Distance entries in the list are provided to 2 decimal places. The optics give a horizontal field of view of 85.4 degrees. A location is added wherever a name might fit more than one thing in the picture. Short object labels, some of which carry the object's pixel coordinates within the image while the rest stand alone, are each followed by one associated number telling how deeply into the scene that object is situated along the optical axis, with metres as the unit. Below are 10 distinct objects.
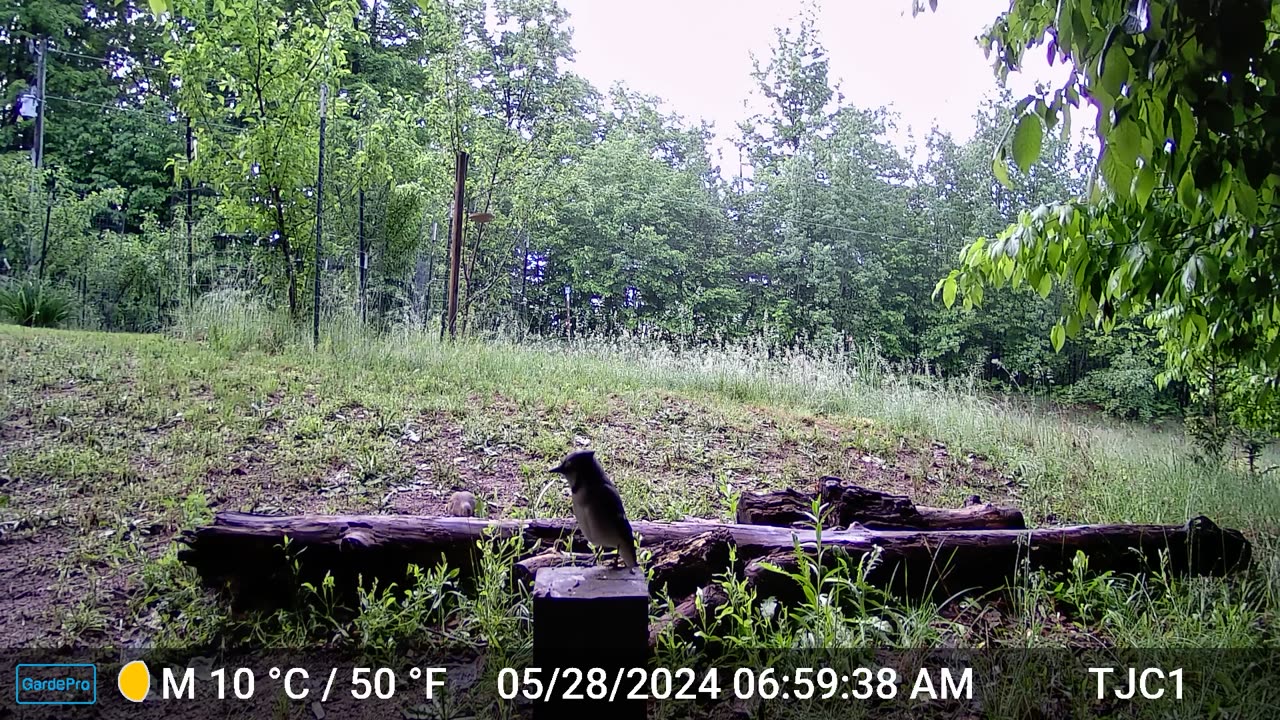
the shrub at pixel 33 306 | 6.58
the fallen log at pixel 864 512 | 2.38
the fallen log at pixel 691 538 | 1.96
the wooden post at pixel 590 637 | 1.06
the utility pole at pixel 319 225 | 5.35
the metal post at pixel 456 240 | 6.08
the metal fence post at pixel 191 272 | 5.94
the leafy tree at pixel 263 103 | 5.73
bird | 1.35
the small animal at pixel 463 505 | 2.54
